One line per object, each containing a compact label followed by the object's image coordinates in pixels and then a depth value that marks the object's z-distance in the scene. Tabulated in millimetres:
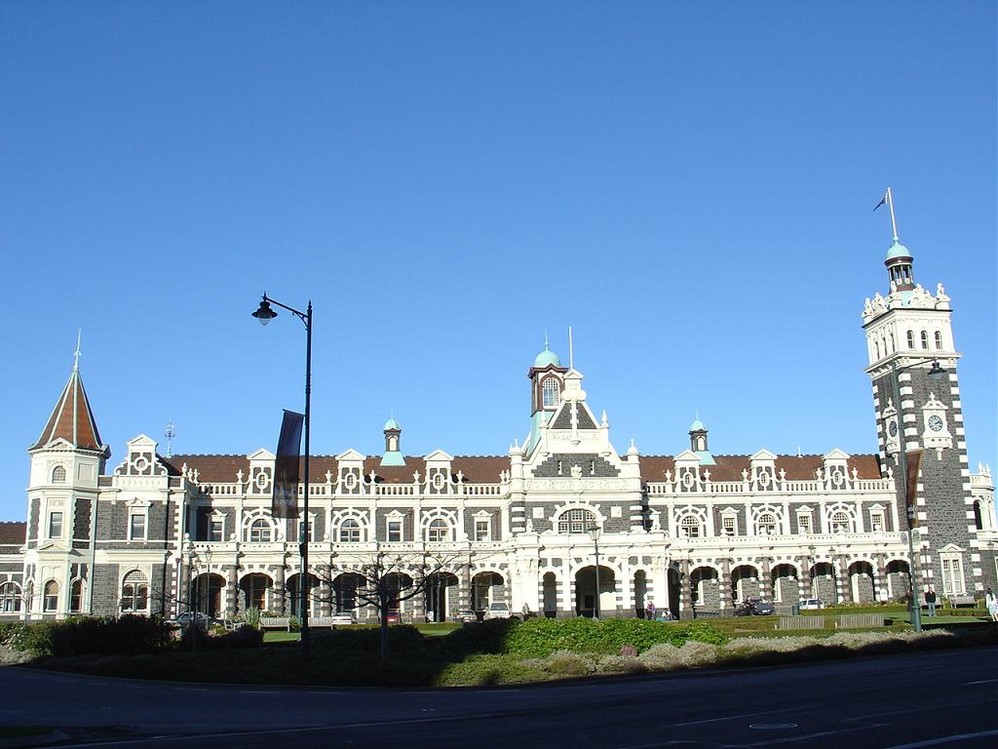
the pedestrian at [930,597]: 65606
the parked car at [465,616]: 69112
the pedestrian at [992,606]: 46681
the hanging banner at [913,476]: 75188
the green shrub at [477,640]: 32406
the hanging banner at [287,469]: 31281
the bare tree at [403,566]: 69188
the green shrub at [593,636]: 31641
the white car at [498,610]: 66562
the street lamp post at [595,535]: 63725
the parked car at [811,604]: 69594
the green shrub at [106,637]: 34844
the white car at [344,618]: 66062
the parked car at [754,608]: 68062
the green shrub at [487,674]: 27078
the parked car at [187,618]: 54712
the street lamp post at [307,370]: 30047
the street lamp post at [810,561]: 74062
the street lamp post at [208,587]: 67375
